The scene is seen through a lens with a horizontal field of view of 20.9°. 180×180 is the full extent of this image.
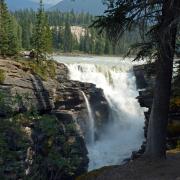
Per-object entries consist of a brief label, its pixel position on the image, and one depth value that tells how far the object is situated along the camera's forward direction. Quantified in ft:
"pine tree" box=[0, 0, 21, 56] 151.64
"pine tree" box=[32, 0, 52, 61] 163.63
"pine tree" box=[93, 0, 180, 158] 44.29
